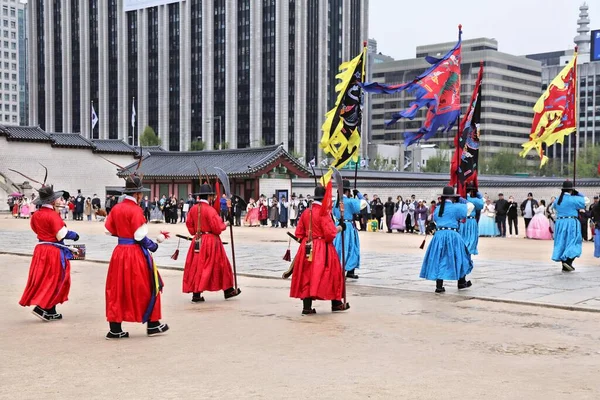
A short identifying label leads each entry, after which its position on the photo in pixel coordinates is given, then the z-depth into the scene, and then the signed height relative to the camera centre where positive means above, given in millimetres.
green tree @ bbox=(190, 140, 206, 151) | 88312 +5185
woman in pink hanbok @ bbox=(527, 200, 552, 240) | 26641 -1365
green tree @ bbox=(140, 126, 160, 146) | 82062 +5702
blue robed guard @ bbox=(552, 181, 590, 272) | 14734 -764
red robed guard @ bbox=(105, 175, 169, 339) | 8055 -943
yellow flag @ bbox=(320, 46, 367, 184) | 12305 +973
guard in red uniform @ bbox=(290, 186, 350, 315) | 9602 -956
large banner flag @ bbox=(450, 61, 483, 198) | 13828 +749
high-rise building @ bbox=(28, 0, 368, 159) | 98812 +17480
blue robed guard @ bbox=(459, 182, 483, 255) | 16281 -935
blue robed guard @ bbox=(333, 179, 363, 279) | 13125 -784
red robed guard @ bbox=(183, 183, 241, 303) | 10680 -921
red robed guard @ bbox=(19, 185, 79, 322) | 9203 -904
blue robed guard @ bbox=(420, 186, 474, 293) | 11586 -926
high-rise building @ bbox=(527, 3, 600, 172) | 117275 +14355
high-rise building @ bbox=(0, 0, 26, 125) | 143250 +24373
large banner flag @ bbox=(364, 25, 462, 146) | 14156 +1780
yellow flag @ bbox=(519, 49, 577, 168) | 16594 +1725
